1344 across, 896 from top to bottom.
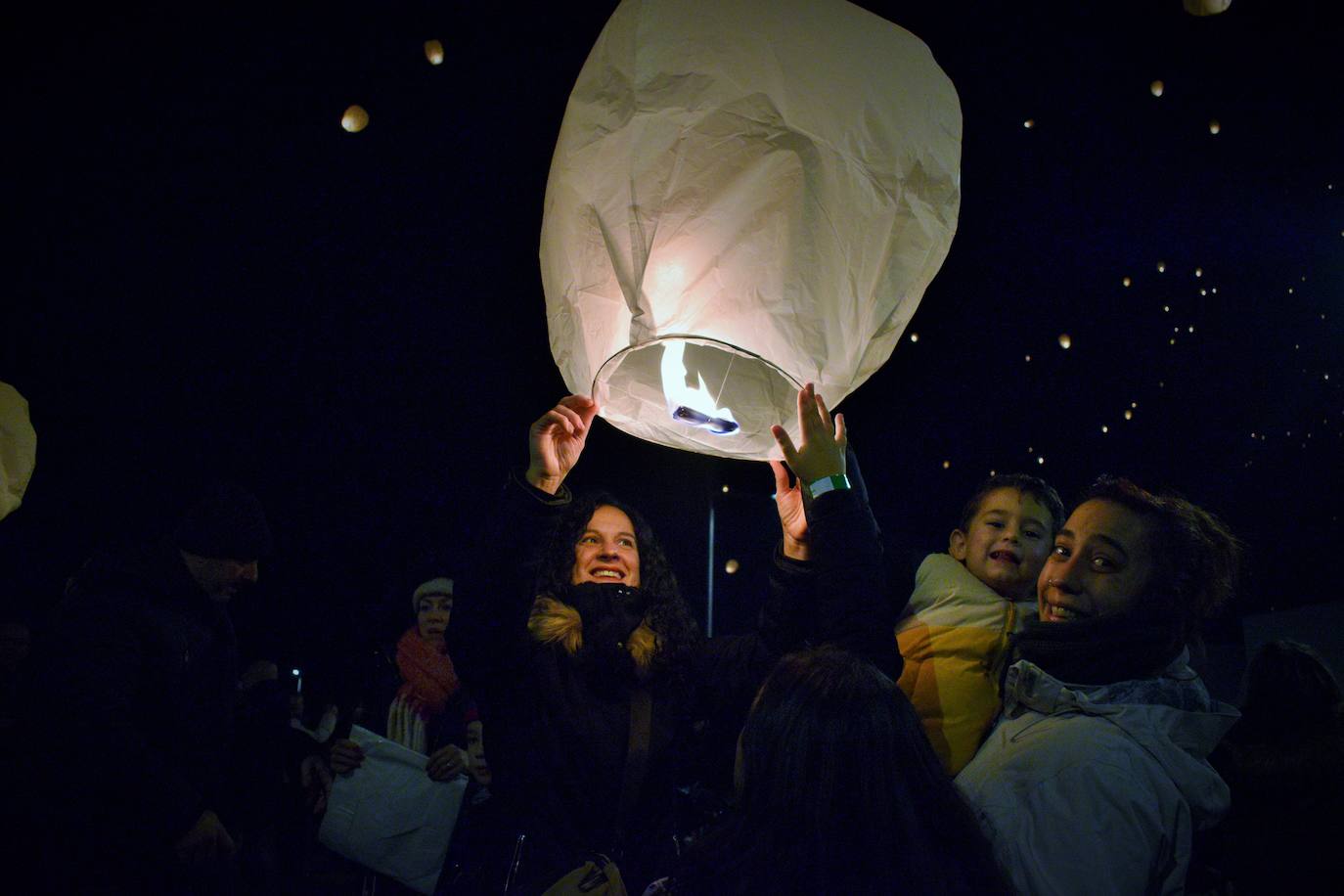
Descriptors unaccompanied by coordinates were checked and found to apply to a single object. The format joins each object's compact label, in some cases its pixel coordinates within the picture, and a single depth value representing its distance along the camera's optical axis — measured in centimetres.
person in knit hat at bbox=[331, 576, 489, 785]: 292
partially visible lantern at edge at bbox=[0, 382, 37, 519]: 263
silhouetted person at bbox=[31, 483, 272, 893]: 219
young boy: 184
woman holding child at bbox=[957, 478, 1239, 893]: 123
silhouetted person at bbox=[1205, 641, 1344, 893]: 212
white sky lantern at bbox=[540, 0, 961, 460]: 132
